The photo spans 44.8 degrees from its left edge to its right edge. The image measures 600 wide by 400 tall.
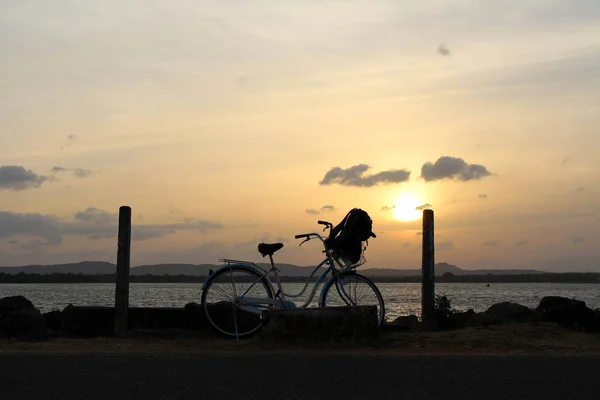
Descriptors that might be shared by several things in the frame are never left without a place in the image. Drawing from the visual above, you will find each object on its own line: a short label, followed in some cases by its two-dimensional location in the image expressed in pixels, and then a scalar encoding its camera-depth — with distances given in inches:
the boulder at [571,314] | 526.0
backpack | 430.3
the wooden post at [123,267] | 481.4
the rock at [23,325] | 467.6
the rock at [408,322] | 513.5
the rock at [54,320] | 547.6
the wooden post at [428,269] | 535.2
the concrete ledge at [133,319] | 486.0
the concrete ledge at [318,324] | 401.4
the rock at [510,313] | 590.2
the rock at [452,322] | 522.3
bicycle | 428.1
